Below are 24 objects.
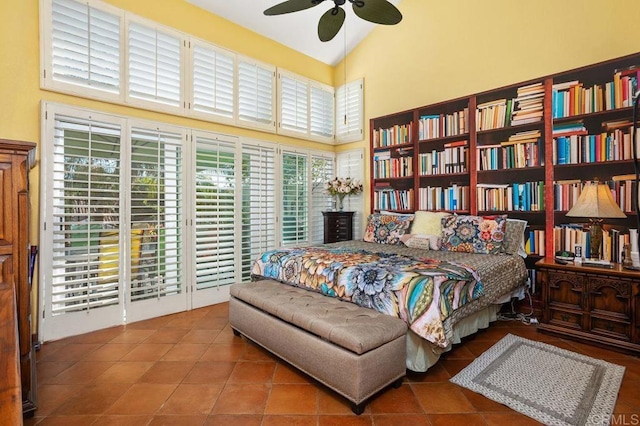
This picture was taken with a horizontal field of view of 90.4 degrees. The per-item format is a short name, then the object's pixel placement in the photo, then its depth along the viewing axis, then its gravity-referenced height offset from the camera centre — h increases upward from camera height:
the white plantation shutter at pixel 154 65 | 3.15 +1.55
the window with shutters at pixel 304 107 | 4.50 +1.61
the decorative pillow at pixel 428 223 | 3.61 -0.11
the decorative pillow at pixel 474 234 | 3.12 -0.21
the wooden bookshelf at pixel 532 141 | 2.83 +0.77
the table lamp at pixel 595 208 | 2.57 +0.04
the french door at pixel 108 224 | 2.74 -0.09
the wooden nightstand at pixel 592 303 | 2.41 -0.74
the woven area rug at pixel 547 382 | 1.76 -1.09
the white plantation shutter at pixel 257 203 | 4.03 +0.14
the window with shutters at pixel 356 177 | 4.89 +0.54
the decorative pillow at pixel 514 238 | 3.18 -0.25
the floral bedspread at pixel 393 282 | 2.01 -0.49
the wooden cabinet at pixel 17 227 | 1.52 -0.06
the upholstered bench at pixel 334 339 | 1.78 -0.79
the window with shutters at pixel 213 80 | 3.62 +1.58
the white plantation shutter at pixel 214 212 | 3.62 +0.02
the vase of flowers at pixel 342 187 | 4.63 +0.39
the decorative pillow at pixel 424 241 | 3.41 -0.31
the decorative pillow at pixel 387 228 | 3.79 -0.18
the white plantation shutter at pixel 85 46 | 2.74 +1.52
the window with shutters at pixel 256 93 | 4.03 +1.59
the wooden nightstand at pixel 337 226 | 4.56 -0.18
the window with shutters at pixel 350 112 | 4.87 +1.61
